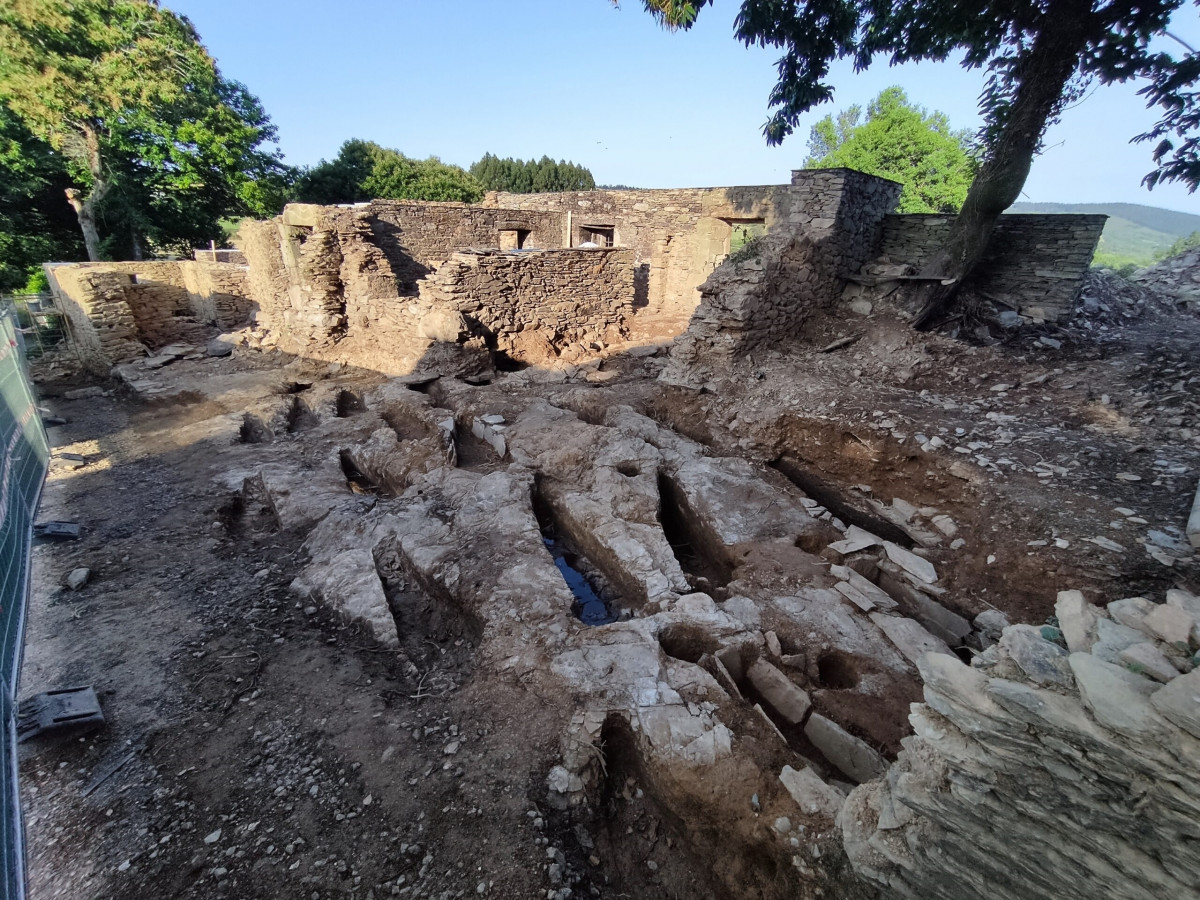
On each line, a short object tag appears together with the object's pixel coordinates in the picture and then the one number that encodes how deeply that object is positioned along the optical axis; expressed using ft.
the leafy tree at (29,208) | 46.47
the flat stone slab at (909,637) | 11.57
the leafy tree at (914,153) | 82.84
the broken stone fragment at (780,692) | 10.52
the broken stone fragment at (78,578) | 13.38
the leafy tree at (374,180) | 71.92
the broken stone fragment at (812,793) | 8.09
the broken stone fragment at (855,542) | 14.69
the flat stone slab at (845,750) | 9.33
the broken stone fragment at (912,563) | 14.08
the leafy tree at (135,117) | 44.39
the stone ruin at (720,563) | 5.18
